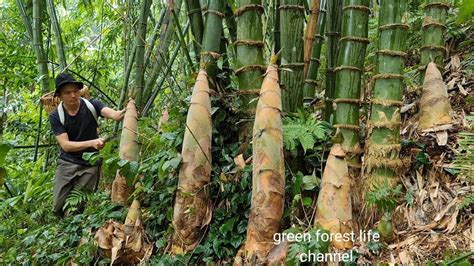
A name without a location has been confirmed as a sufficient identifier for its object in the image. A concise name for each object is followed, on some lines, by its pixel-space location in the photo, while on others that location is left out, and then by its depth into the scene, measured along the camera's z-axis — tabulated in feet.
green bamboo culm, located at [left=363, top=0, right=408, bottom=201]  6.91
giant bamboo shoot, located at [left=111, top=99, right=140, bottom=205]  9.30
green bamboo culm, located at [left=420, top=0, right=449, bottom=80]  8.34
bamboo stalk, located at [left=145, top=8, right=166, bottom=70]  11.04
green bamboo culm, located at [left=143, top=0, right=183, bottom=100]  10.77
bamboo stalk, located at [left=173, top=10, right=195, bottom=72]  8.72
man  10.97
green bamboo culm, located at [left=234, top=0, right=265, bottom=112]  7.74
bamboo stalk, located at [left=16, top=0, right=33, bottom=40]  13.01
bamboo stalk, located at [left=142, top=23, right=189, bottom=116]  11.37
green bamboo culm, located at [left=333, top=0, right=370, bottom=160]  7.10
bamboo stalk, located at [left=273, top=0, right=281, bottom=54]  8.50
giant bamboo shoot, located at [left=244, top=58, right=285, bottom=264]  6.63
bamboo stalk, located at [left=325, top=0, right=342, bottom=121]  8.64
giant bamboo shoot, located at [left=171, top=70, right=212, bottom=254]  7.52
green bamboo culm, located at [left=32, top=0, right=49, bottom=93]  12.35
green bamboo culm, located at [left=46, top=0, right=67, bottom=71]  12.56
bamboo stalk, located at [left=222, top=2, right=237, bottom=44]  9.61
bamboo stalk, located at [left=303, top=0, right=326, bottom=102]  9.27
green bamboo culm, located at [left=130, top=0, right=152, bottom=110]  10.44
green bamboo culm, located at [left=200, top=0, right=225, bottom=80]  8.27
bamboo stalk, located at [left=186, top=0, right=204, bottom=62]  9.08
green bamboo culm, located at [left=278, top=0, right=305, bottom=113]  7.75
